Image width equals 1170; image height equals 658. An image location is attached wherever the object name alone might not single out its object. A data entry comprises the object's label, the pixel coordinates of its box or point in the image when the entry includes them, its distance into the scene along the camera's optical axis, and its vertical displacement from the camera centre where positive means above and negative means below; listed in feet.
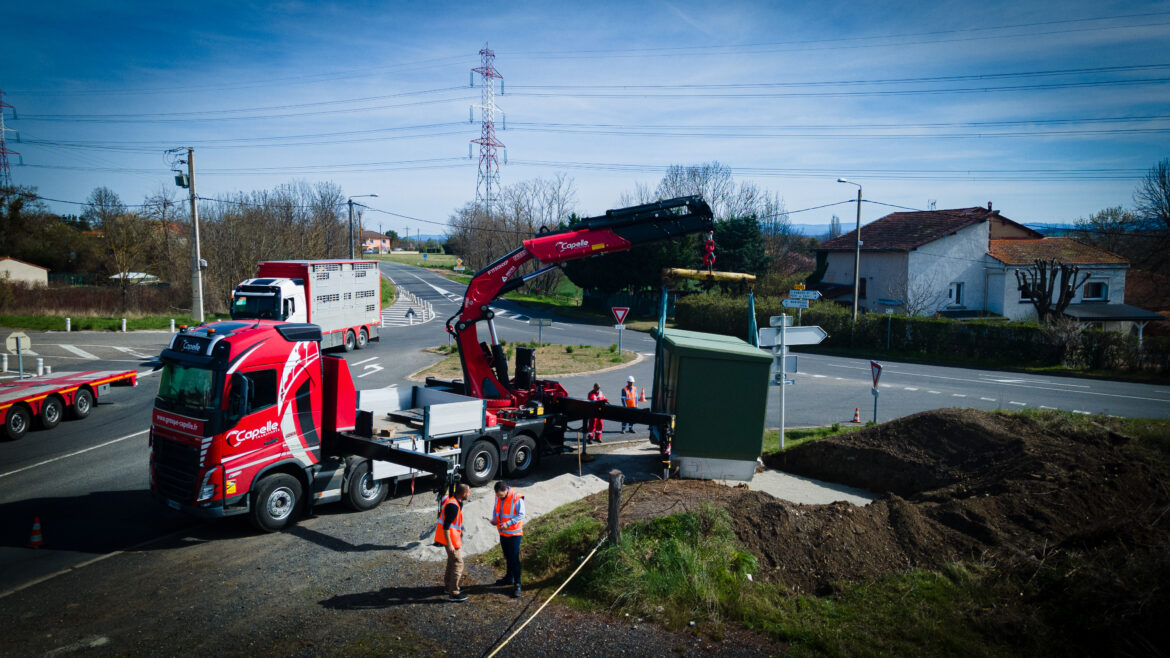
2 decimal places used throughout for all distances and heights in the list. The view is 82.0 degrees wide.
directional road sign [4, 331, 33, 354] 60.54 -5.32
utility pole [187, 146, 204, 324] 113.09 +3.43
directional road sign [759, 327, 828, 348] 48.35 -2.68
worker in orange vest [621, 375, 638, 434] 55.52 -8.44
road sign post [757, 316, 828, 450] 48.39 -2.74
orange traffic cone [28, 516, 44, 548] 31.35 -11.82
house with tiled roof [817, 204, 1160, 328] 136.98 +6.80
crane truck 31.04 -7.02
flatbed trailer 51.44 -9.23
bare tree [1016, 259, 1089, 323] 116.78 +2.59
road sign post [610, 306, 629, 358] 90.74 -2.52
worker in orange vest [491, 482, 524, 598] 25.98 -8.90
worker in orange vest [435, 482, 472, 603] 25.54 -9.46
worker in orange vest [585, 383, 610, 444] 51.52 -10.44
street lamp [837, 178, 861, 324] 115.10 +3.83
